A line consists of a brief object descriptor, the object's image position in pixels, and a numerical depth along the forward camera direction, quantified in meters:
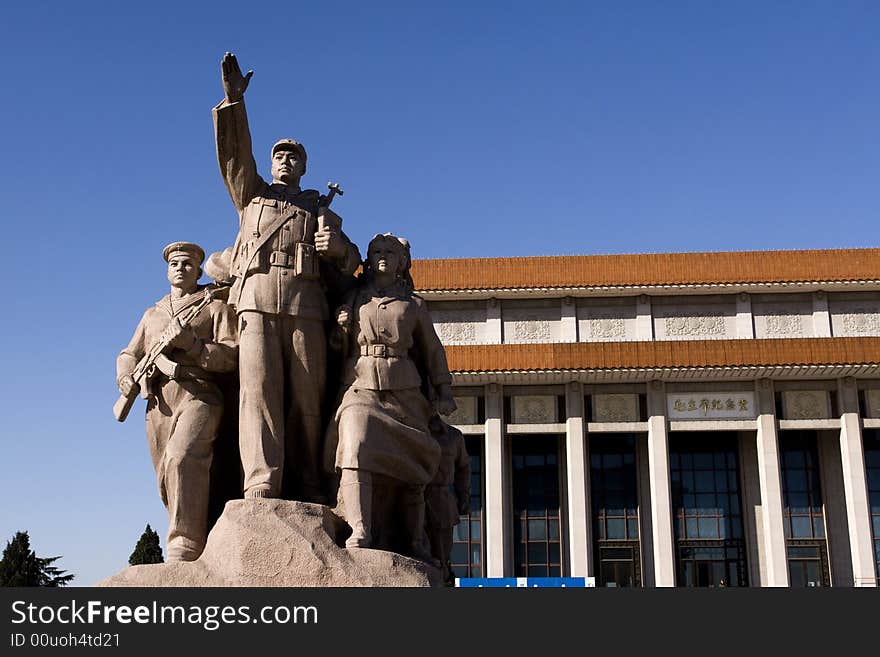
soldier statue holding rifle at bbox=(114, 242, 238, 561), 6.56
